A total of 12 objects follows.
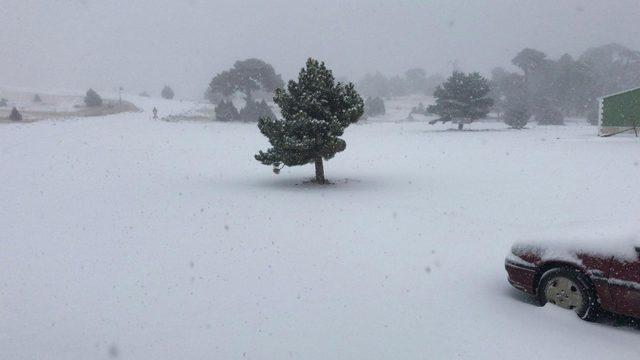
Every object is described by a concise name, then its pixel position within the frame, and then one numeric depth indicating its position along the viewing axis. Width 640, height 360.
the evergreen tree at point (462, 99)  51.16
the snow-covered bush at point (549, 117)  68.38
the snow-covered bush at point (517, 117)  57.12
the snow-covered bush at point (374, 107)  88.00
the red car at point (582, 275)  5.62
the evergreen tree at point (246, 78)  61.59
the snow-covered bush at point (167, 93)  105.75
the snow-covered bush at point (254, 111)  60.01
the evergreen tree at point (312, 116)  15.80
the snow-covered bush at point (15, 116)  44.90
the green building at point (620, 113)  34.91
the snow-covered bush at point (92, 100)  71.12
